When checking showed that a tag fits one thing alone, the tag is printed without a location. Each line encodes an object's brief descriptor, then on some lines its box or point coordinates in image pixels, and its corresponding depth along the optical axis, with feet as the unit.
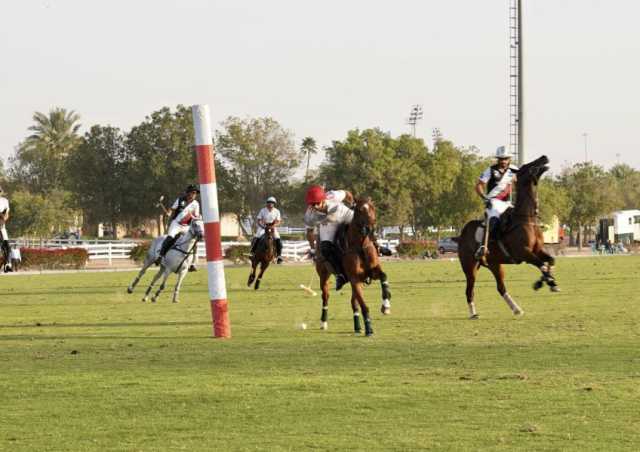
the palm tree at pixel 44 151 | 405.18
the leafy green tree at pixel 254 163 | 308.19
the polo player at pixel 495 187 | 69.10
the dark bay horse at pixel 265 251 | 105.09
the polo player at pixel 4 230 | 77.87
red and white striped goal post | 52.60
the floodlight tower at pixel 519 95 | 147.02
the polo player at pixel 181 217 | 89.25
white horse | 89.10
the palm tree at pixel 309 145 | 447.83
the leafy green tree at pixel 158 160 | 308.60
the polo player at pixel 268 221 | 104.43
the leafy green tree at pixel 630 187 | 490.69
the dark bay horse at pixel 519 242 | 67.67
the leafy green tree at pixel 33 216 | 267.39
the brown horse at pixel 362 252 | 54.75
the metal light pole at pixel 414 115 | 450.30
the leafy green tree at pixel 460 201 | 312.91
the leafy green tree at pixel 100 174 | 319.88
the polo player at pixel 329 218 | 56.54
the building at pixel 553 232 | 339.98
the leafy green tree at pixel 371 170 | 288.51
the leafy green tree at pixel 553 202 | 332.60
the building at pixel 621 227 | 328.29
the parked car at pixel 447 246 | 288.30
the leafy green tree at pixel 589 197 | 368.27
